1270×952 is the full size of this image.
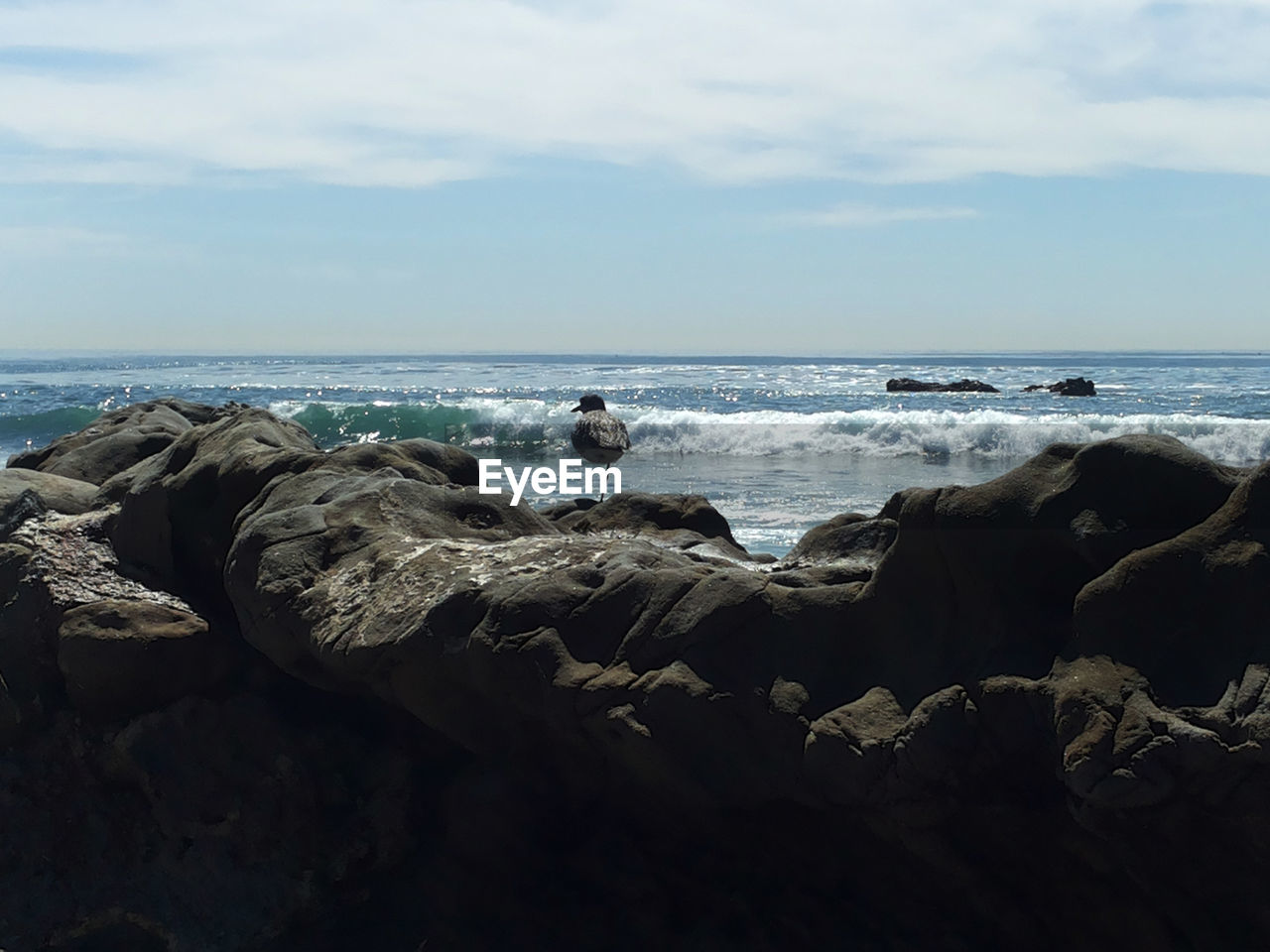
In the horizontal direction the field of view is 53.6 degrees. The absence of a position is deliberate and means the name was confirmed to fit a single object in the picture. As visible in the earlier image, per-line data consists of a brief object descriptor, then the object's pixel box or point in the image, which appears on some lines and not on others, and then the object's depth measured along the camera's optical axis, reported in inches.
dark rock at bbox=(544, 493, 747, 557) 313.6
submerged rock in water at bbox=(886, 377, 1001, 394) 1768.0
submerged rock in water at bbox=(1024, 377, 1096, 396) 1608.0
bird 998.4
